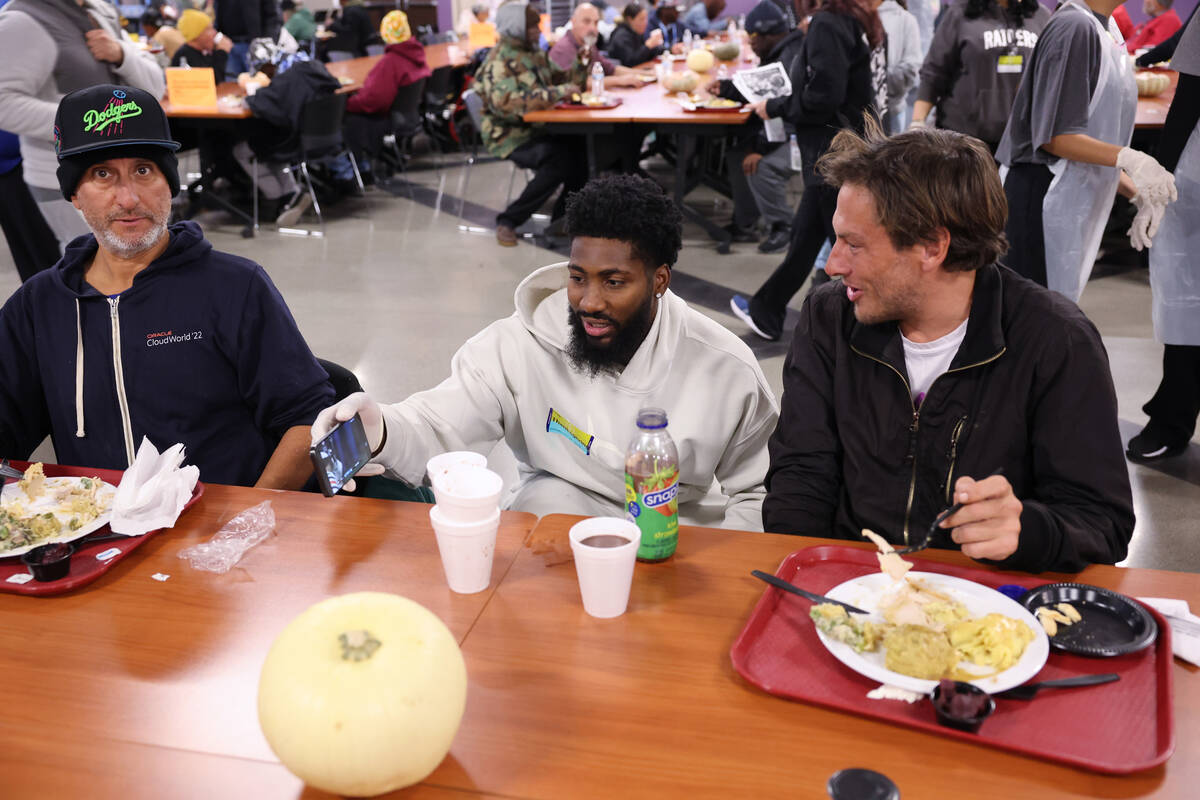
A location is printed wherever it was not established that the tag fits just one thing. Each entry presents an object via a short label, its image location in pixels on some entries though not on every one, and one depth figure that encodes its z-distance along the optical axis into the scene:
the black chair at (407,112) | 7.27
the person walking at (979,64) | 4.28
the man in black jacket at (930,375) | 1.58
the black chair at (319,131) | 6.31
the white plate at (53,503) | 1.50
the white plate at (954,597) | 1.15
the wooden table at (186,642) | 1.08
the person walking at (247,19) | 9.57
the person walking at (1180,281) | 3.02
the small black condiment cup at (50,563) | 1.42
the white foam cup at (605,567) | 1.29
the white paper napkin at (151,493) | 1.54
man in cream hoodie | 1.95
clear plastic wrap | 1.49
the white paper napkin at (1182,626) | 1.22
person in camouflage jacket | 6.05
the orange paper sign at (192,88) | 6.23
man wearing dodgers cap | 1.98
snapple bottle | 1.43
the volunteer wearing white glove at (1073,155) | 3.04
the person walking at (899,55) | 5.61
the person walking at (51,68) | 3.50
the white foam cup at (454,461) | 1.44
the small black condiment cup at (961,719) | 1.09
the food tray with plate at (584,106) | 6.10
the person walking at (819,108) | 4.20
